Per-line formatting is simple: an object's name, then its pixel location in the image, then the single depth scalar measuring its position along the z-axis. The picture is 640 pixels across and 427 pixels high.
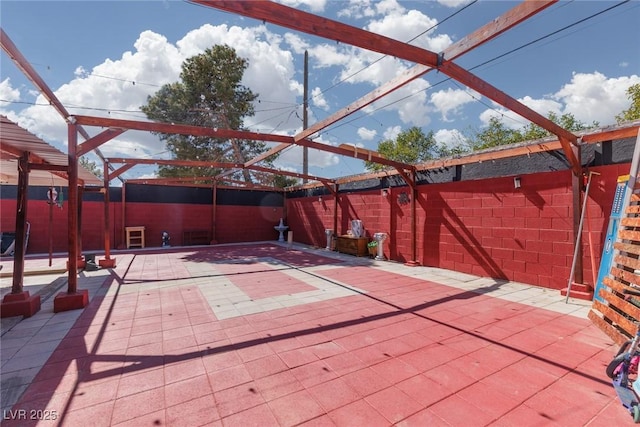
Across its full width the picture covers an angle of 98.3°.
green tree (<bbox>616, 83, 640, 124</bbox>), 10.44
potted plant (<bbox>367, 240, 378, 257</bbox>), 7.88
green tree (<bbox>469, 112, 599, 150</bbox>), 16.83
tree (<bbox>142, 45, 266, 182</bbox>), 11.35
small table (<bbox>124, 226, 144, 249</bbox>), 9.84
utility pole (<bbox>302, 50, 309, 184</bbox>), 12.70
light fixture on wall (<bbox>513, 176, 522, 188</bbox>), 4.86
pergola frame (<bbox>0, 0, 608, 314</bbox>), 2.10
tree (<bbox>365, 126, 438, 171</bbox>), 21.77
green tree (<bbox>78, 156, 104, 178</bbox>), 27.47
